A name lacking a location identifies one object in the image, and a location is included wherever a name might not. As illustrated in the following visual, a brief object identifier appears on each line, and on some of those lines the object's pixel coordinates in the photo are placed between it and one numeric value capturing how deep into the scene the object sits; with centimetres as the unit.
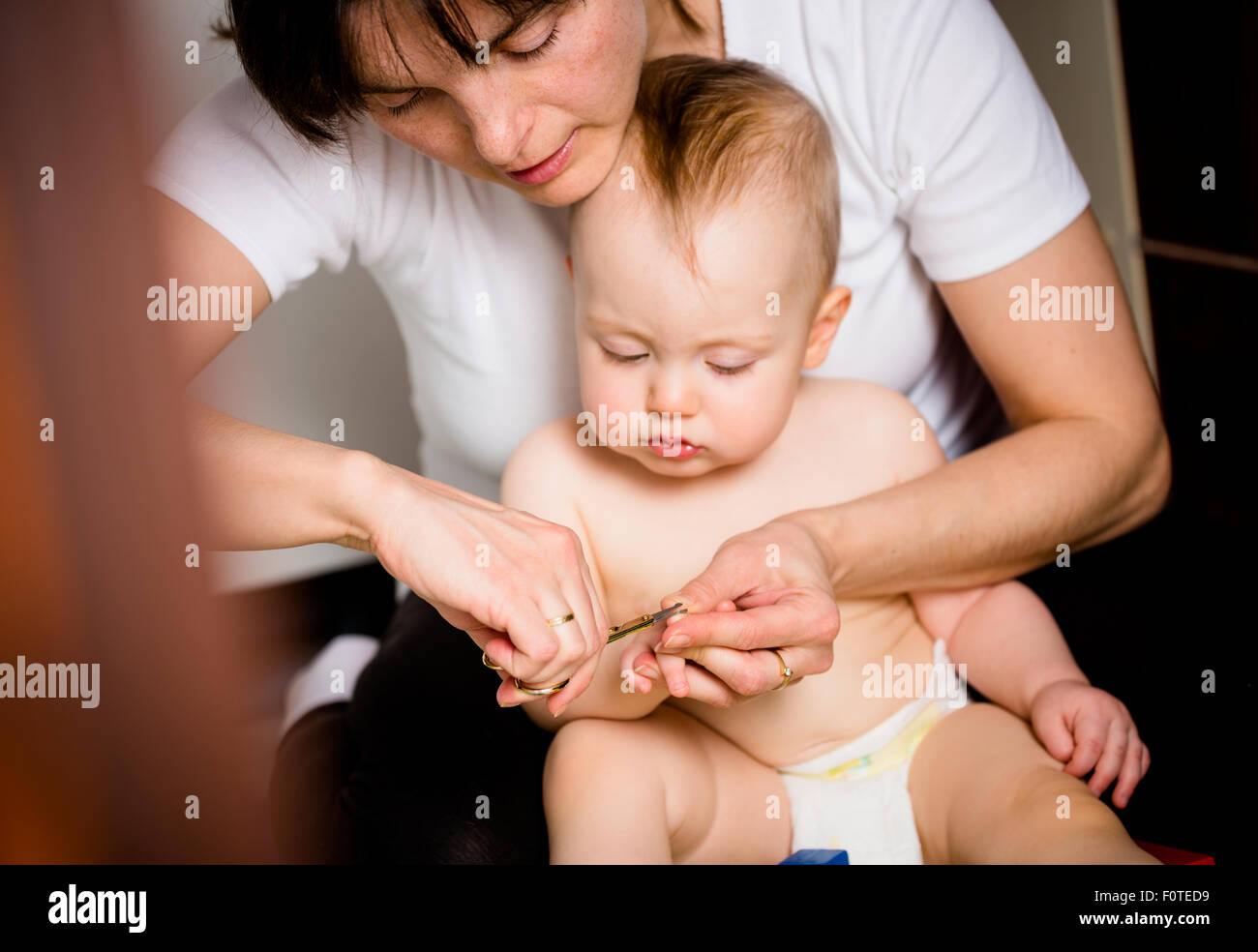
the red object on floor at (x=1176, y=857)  72
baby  76
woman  66
